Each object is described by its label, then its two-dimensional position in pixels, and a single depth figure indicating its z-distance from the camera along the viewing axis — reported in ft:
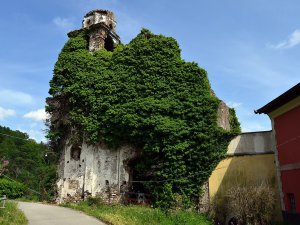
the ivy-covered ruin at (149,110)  43.59
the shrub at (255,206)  37.57
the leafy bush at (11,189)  65.69
